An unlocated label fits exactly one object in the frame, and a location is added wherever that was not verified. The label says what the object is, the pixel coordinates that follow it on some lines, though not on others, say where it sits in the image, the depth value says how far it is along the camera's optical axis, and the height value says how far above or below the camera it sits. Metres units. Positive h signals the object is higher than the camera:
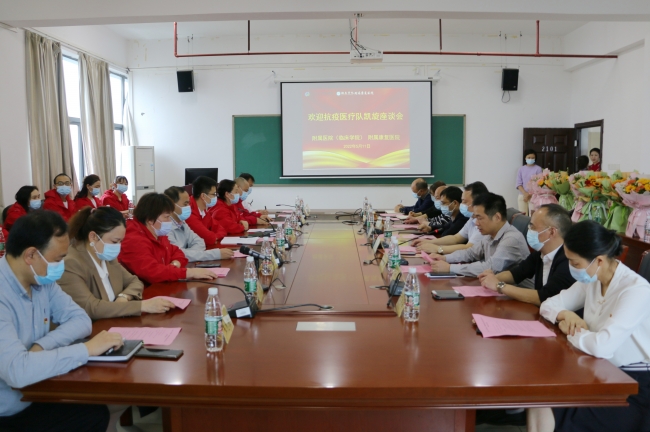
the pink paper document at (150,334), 1.91 -0.66
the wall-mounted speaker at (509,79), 8.71 +1.15
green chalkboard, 9.01 +0.02
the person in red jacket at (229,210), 5.09 -0.56
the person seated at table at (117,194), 7.16 -0.54
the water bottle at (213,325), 1.81 -0.58
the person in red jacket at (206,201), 4.68 -0.43
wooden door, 8.97 +0.08
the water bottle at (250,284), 2.31 -0.58
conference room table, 1.54 -0.68
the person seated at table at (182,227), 3.90 -0.55
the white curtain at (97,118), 7.48 +0.54
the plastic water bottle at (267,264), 3.01 -0.62
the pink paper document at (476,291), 2.56 -0.69
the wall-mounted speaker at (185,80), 8.84 +1.22
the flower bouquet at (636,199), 3.84 -0.38
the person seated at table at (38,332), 1.63 -0.58
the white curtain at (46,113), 6.31 +0.52
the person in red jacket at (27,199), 5.44 -0.45
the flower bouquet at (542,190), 6.40 -0.52
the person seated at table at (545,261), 2.38 -0.53
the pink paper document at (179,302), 2.34 -0.66
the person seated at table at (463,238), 3.98 -0.70
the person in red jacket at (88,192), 6.67 -0.46
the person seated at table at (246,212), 5.91 -0.68
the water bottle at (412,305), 2.15 -0.62
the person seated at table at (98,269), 2.19 -0.50
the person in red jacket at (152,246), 2.85 -0.51
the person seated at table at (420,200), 6.44 -0.61
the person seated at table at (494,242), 3.06 -0.54
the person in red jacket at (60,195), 6.21 -0.47
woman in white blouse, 1.78 -0.62
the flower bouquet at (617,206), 4.29 -0.46
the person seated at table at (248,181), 6.70 -0.39
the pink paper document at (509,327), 1.96 -0.67
